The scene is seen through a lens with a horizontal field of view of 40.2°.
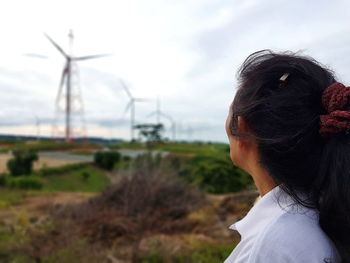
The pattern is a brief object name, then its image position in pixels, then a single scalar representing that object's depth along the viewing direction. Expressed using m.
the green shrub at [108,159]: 26.81
